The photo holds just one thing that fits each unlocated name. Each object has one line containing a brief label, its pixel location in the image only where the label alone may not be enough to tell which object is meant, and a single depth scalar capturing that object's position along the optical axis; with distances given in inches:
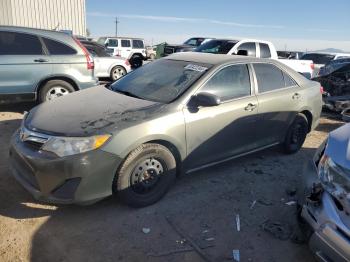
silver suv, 269.7
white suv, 885.2
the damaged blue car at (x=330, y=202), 96.9
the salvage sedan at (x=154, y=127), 132.3
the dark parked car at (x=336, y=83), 345.9
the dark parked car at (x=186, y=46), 669.3
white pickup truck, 454.9
